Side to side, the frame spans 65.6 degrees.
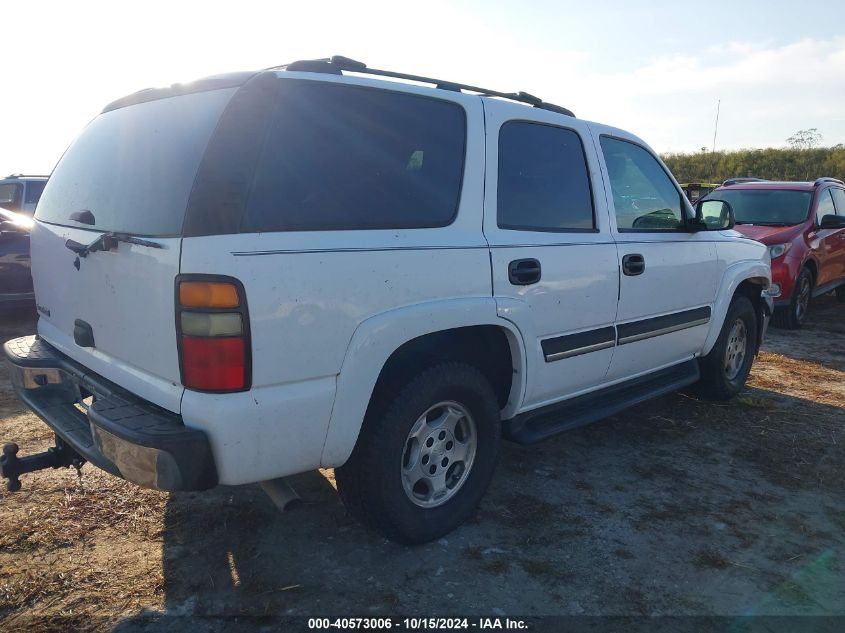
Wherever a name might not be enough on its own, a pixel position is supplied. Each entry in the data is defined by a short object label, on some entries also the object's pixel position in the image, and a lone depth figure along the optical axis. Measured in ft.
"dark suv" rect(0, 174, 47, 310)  21.85
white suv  7.22
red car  25.66
